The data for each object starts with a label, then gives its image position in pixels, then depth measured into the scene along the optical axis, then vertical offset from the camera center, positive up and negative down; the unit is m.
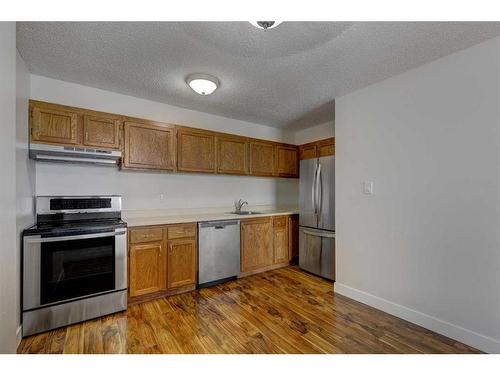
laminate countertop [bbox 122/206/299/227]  2.64 -0.40
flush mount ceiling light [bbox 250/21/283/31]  1.27 +0.91
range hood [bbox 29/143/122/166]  2.14 +0.32
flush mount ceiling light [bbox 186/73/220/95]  2.32 +1.07
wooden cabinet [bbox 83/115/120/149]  2.42 +0.59
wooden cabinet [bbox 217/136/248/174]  3.35 +0.47
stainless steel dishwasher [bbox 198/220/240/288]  2.86 -0.85
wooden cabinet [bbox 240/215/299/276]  3.26 -0.85
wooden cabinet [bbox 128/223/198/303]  2.43 -0.84
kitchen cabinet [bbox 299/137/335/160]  3.26 +0.57
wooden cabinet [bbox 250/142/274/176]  3.67 +0.45
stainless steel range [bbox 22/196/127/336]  1.92 -0.73
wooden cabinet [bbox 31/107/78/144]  2.17 +0.59
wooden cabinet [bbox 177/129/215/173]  3.02 +0.48
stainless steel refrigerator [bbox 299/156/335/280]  3.09 -0.43
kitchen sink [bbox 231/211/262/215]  3.71 -0.43
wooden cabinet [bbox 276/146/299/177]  3.94 +0.44
